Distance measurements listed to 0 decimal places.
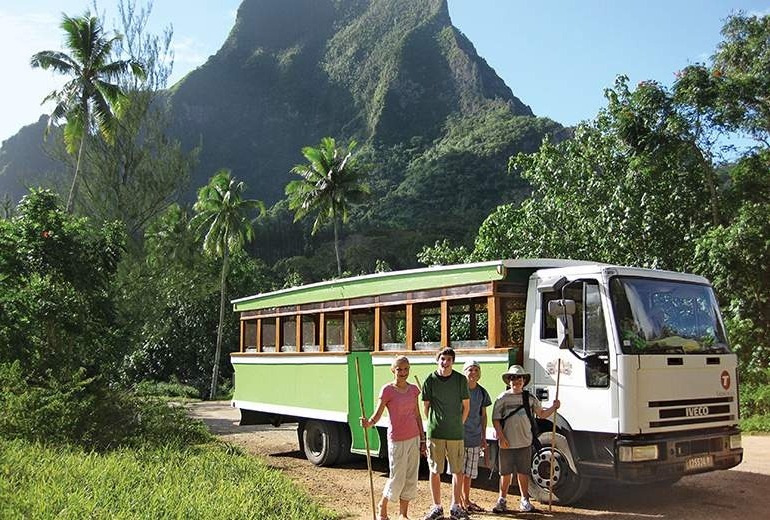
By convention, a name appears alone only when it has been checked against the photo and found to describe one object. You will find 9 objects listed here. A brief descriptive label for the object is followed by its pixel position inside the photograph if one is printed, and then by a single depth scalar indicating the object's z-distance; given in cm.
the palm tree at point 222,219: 3766
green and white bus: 771
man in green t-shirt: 740
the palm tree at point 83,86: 2558
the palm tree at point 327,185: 3688
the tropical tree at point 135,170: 3722
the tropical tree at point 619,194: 1997
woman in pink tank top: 714
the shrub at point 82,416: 1083
